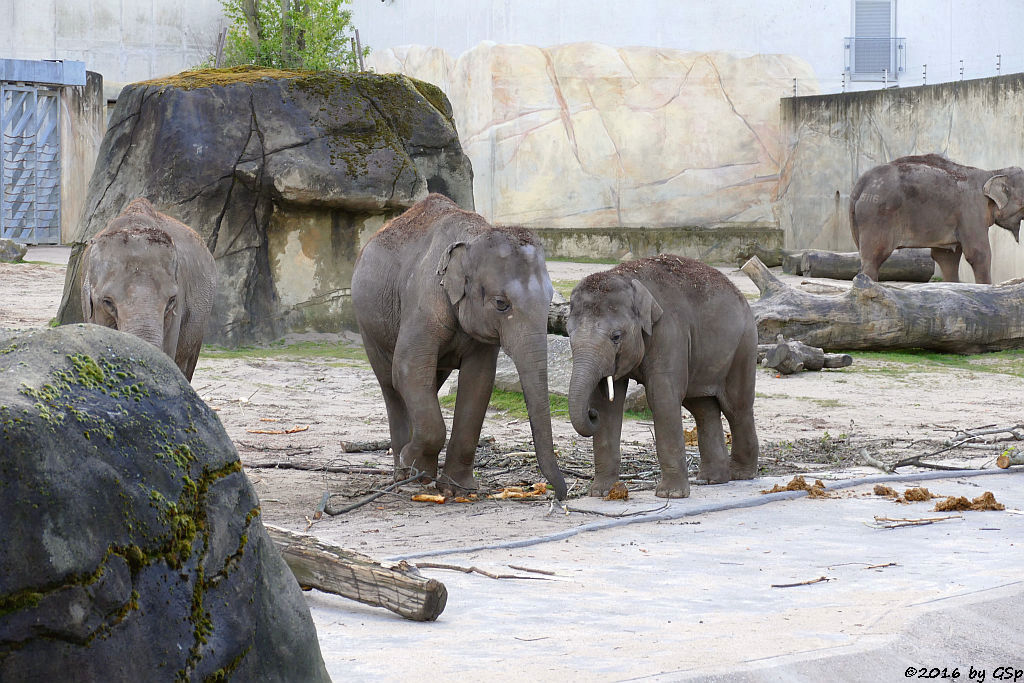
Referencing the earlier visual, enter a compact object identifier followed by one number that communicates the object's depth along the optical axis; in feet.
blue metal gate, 143.43
